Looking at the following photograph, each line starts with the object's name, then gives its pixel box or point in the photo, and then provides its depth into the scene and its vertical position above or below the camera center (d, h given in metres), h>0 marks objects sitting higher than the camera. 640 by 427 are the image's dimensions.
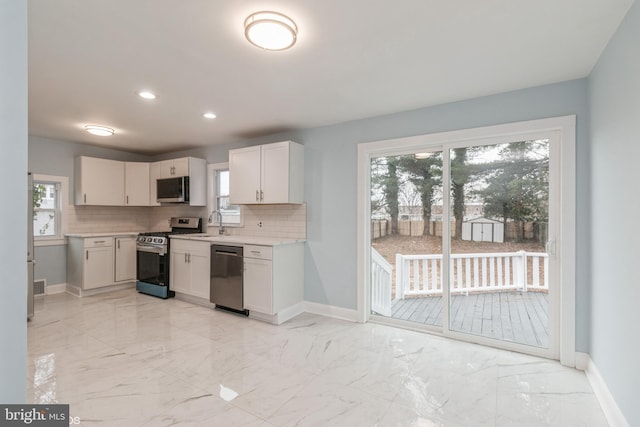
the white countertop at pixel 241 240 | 3.73 -0.37
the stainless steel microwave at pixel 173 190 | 5.00 +0.38
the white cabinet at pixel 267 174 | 3.89 +0.51
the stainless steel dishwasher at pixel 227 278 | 3.87 -0.86
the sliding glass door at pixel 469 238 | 2.86 -0.28
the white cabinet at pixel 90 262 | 4.69 -0.79
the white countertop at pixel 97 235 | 4.71 -0.36
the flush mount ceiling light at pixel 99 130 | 4.05 +1.12
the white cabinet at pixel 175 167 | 5.04 +0.76
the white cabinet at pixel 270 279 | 3.64 -0.82
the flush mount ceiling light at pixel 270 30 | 1.82 +1.11
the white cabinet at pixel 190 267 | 4.28 -0.80
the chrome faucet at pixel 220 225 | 4.96 -0.21
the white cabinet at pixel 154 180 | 5.45 +0.58
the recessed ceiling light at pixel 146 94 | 2.96 +1.16
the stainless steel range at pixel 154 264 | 4.68 -0.82
